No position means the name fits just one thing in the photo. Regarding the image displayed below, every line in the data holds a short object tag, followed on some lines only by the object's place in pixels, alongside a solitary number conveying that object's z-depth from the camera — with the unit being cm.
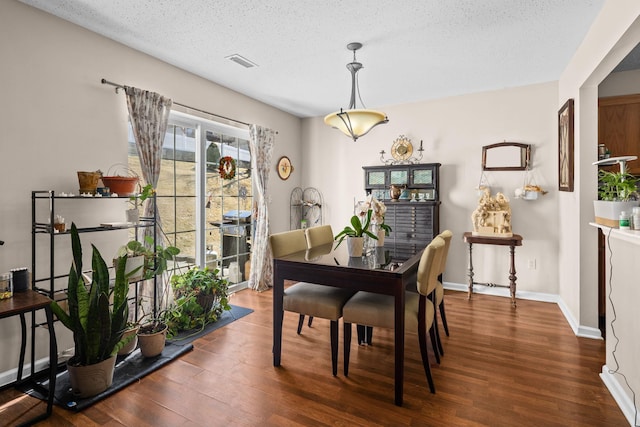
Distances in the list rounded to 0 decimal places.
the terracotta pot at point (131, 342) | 247
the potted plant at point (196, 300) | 308
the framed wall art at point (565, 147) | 315
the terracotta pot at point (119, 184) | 258
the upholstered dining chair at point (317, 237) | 312
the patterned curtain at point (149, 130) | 294
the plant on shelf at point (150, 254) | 267
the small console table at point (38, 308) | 182
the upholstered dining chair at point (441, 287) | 249
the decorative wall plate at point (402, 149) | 462
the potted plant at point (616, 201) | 200
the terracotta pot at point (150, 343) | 252
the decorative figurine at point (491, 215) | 395
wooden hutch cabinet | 429
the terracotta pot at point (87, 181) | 243
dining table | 204
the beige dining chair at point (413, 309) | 210
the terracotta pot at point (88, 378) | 203
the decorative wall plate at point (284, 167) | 502
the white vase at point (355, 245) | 253
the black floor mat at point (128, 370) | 202
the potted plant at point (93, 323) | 201
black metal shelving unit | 222
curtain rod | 277
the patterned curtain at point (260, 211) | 445
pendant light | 258
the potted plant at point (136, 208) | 265
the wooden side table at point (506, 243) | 372
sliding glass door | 352
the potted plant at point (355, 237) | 253
